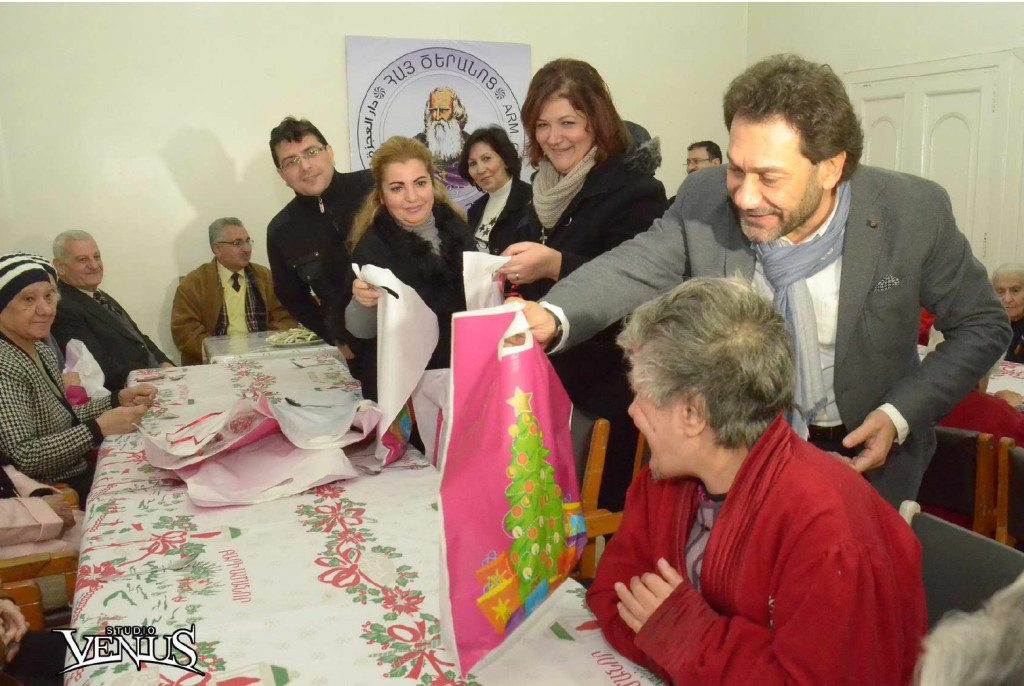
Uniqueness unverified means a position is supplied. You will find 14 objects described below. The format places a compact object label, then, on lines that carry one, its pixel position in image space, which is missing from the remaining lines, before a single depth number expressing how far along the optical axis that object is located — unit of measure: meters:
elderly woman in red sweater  1.07
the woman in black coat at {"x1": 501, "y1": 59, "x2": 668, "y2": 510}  2.40
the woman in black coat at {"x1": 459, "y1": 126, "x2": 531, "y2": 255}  3.91
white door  5.17
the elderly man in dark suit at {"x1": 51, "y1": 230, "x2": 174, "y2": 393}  4.61
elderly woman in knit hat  2.76
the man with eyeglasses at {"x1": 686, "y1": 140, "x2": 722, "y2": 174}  6.20
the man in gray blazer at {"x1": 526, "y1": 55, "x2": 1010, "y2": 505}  1.62
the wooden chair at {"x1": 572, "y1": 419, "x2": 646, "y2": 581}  2.20
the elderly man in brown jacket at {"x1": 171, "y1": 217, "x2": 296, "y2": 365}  5.58
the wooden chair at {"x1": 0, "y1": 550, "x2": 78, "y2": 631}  1.98
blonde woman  2.72
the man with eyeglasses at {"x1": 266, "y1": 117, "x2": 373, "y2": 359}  3.98
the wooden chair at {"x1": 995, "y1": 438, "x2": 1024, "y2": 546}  2.27
